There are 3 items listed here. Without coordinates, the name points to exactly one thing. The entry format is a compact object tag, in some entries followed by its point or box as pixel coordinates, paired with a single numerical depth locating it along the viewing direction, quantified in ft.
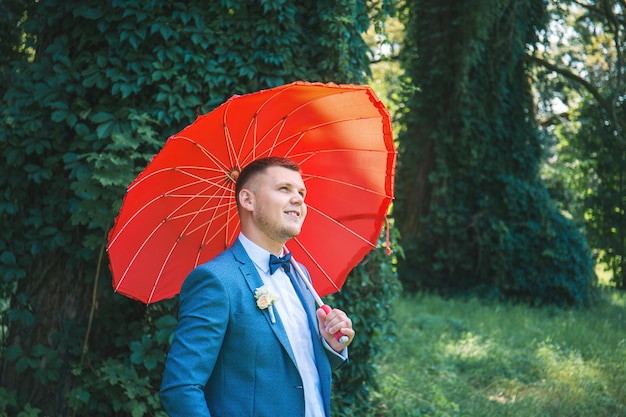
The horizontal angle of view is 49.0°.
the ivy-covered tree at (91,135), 14.97
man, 7.27
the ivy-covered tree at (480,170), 39.60
